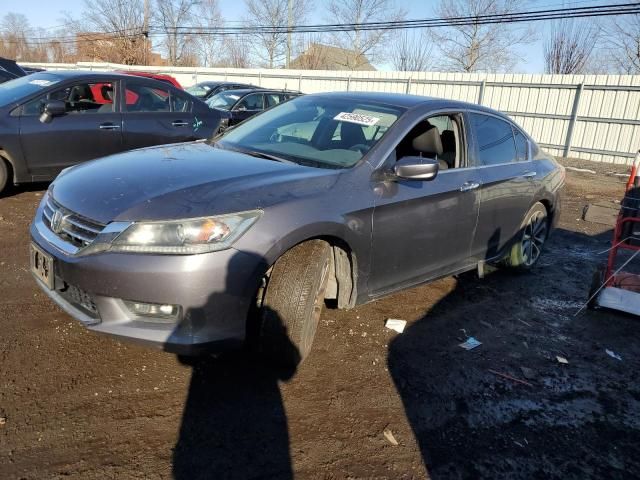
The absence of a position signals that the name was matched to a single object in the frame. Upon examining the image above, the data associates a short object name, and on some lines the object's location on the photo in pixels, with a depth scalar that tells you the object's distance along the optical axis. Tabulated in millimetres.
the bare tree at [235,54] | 44094
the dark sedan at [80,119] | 5684
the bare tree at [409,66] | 33044
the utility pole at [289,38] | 32656
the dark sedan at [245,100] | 11453
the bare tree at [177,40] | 42000
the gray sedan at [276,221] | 2355
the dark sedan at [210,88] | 14518
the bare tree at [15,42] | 57562
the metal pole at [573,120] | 14289
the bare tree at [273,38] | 38125
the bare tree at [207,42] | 41406
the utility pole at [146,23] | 37094
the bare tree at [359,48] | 35125
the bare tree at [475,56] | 31156
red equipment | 3877
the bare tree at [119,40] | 41031
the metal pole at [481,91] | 16247
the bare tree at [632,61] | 25500
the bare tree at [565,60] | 26281
